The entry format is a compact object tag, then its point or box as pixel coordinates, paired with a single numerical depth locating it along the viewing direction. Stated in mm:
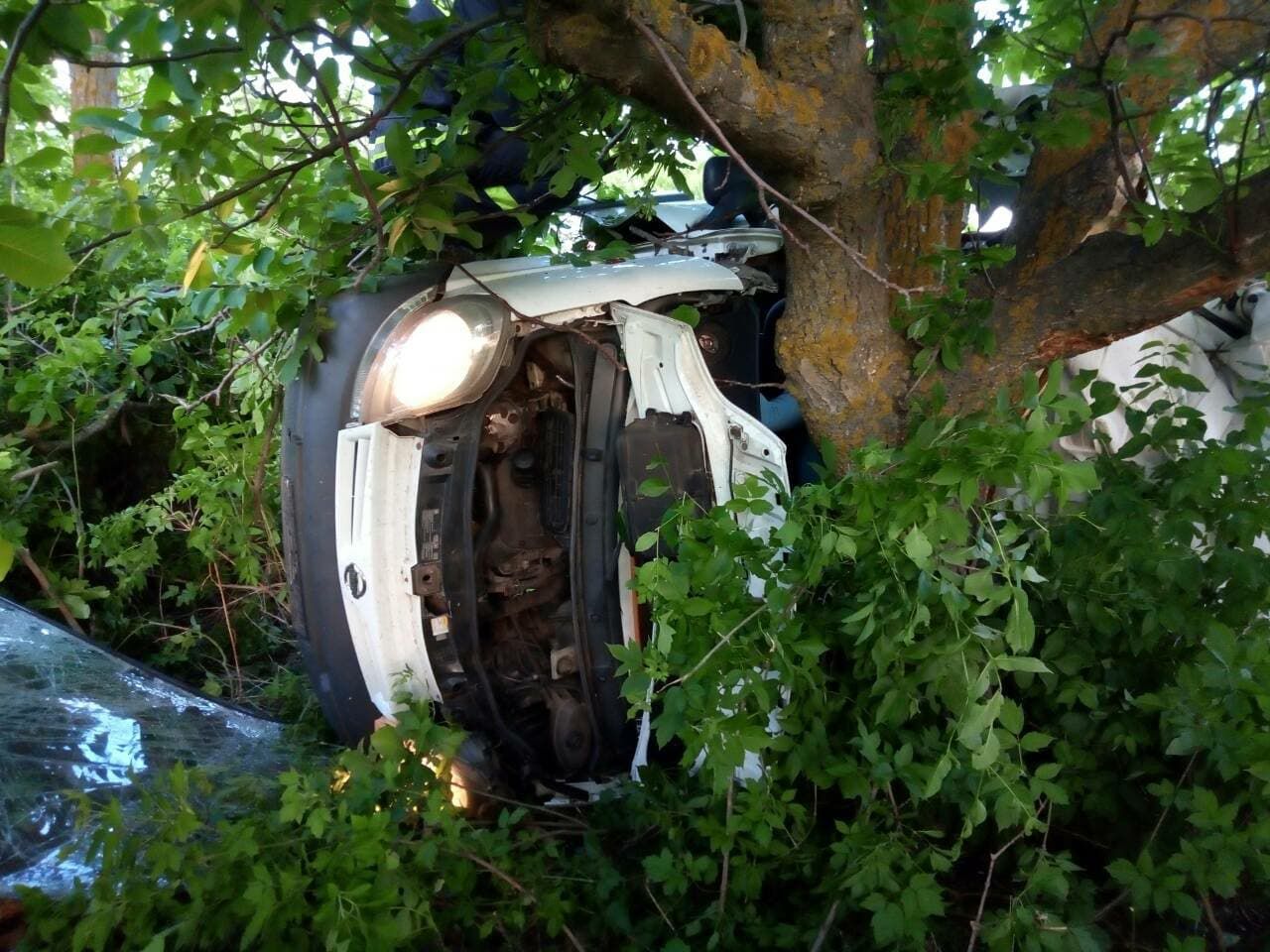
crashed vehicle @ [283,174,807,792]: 2463
